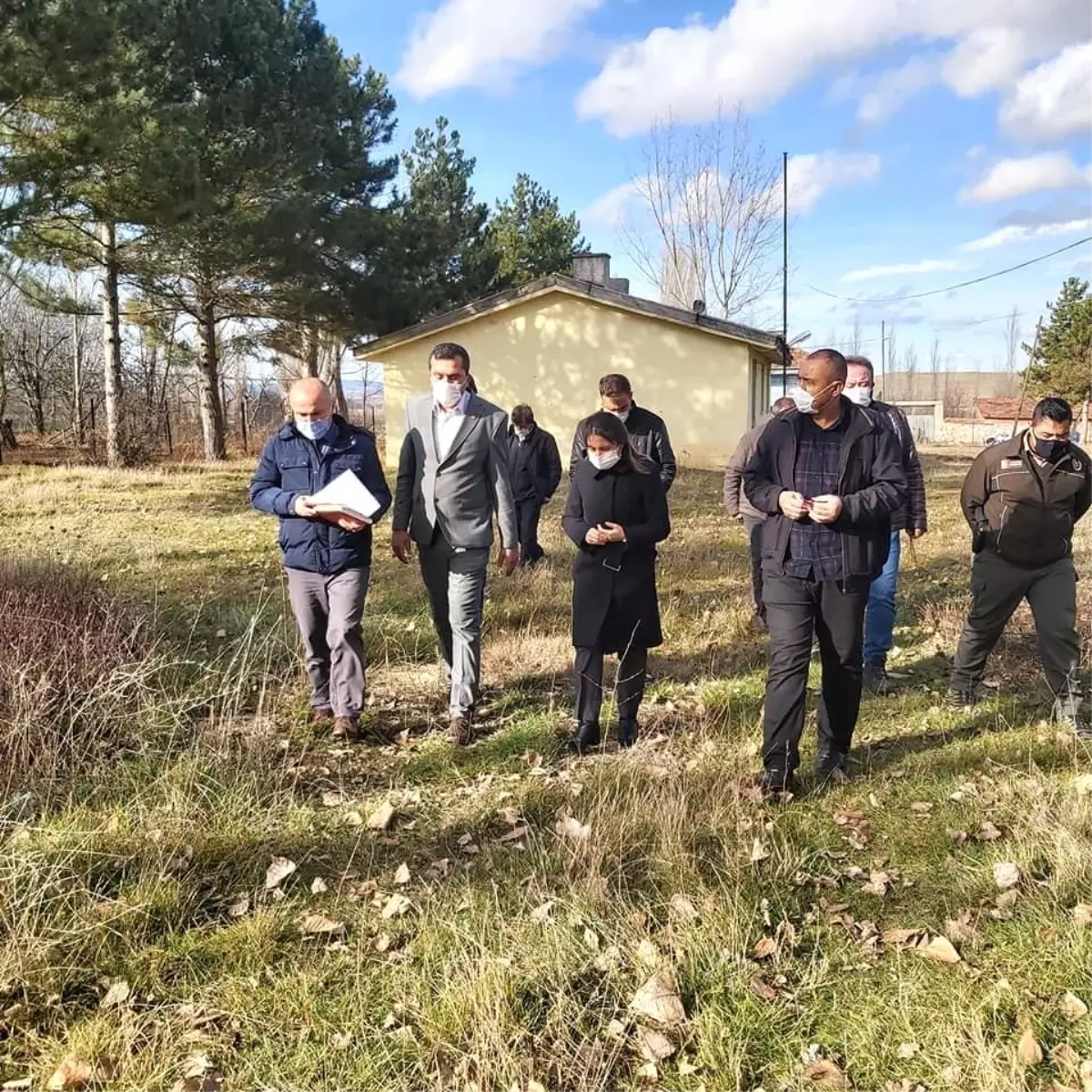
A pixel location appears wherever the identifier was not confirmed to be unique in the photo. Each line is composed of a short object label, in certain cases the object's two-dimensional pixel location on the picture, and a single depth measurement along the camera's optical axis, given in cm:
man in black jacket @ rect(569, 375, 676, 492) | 525
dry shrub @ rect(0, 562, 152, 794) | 385
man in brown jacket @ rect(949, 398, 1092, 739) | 454
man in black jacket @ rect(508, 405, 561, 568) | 820
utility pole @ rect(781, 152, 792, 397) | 2675
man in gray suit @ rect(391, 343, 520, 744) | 461
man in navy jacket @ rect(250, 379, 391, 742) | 445
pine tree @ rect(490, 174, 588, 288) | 2897
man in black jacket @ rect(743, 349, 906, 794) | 364
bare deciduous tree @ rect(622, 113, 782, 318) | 3569
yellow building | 2011
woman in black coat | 430
